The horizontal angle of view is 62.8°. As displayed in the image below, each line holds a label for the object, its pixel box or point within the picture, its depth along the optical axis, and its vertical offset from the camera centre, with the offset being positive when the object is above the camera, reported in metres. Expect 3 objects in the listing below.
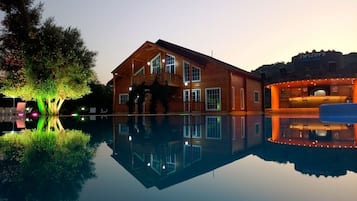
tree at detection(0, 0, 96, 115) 18.89 +3.47
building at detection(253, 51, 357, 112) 22.92 +2.52
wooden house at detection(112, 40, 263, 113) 21.34 +2.37
